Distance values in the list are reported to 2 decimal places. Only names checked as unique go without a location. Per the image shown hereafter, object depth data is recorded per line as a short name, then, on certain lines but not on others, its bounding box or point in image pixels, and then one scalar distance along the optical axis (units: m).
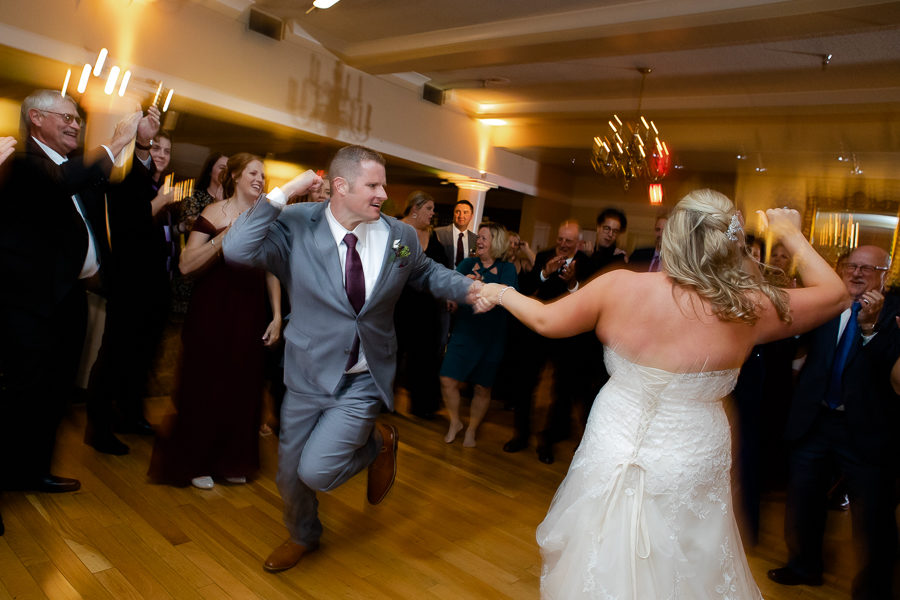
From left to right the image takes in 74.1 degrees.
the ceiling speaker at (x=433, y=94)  7.88
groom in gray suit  2.24
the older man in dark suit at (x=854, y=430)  2.43
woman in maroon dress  2.85
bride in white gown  1.60
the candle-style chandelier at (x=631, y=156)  6.25
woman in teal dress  3.98
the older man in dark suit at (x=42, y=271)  2.36
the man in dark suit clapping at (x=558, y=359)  3.94
